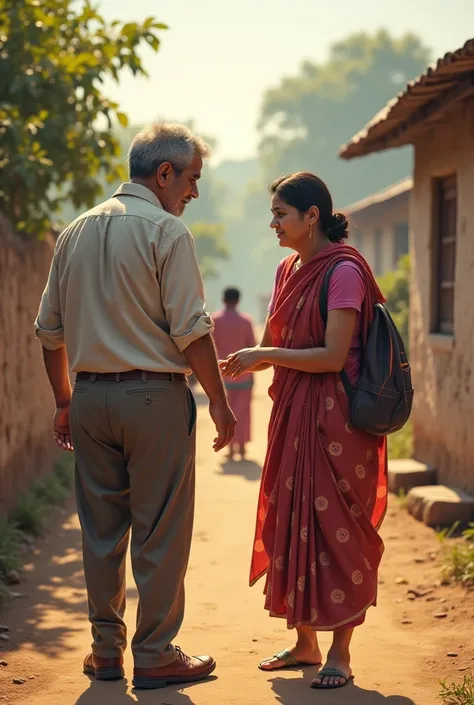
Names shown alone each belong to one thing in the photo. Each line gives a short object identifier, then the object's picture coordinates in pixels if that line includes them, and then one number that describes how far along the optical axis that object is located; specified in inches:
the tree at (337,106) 2554.1
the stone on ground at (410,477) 337.1
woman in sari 161.8
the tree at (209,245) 1357.0
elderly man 154.4
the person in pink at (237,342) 459.2
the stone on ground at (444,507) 286.4
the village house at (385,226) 822.7
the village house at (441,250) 301.7
